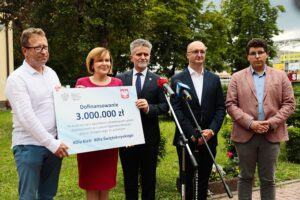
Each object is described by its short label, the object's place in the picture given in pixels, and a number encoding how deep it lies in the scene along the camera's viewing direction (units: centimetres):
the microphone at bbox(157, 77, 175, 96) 424
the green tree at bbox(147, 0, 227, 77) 2995
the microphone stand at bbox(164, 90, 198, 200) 370
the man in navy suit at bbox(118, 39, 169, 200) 504
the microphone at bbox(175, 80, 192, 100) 428
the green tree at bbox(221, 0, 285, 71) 4147
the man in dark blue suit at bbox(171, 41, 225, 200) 516
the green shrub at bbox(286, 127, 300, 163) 991
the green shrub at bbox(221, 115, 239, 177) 767
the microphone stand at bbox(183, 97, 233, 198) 377
